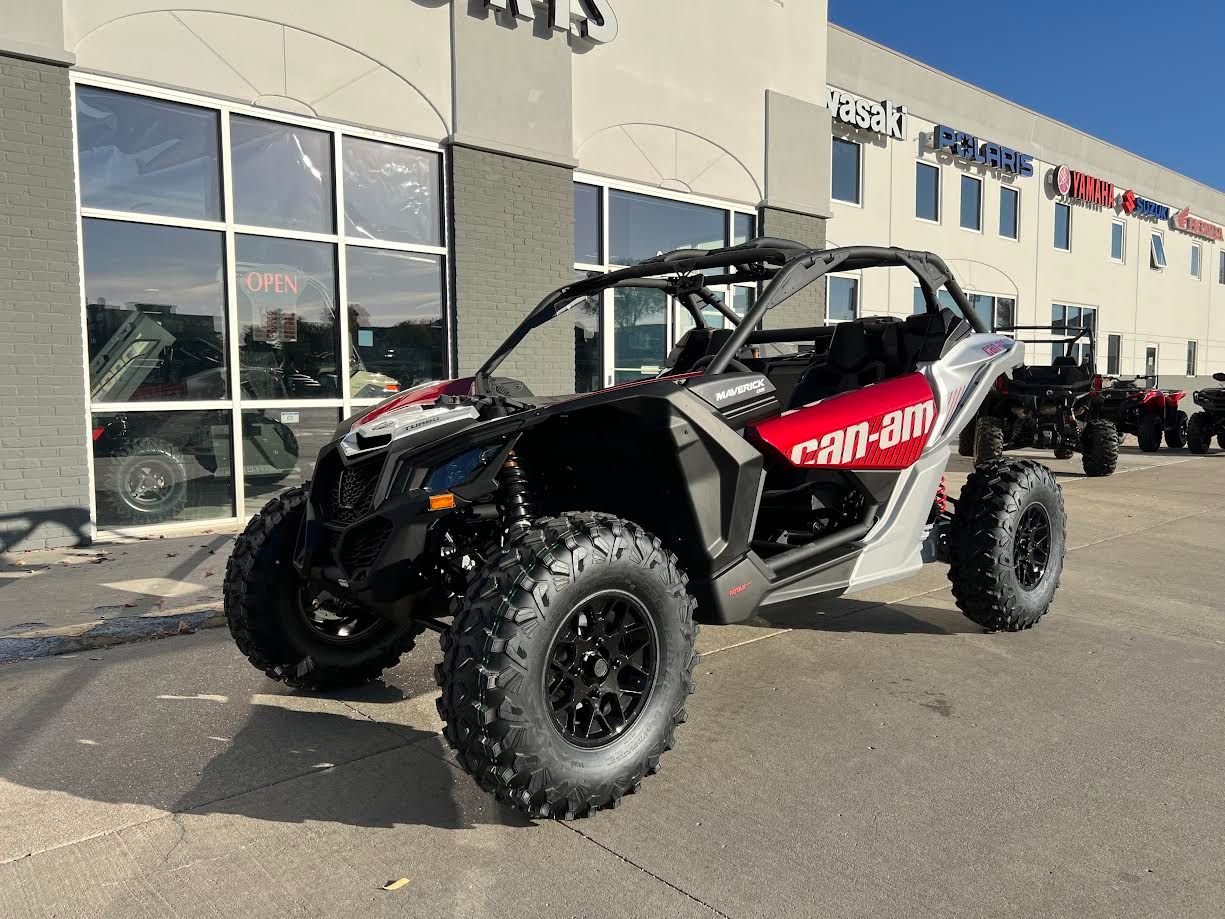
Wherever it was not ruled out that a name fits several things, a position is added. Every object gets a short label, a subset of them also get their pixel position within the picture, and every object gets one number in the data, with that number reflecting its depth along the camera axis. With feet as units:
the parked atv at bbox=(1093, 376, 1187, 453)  51.96
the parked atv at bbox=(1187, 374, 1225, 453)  50.93
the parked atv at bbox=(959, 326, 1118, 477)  38.24
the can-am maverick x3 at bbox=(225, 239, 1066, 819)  8.67
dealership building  22.88
